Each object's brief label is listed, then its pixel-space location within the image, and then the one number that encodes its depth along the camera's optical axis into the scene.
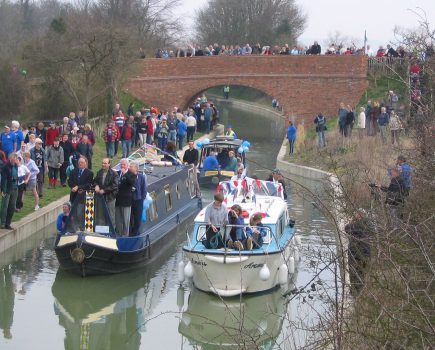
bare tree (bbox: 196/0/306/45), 82.19
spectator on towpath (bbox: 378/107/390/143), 35.27
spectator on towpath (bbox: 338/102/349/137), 37.00
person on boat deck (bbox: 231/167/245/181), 21.01
